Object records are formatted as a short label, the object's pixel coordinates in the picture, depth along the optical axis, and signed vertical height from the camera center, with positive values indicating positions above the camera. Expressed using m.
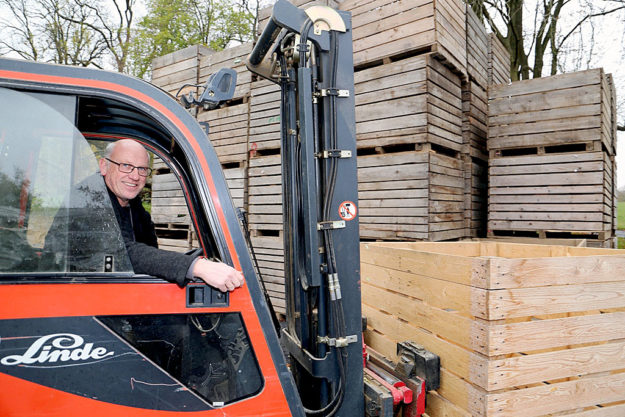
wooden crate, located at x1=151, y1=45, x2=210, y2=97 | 7.02 +2.66
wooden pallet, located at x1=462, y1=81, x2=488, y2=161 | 5.79 +1.49
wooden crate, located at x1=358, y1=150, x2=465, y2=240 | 4.62 +0.29
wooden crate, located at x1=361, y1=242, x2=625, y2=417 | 1.94 -0.56
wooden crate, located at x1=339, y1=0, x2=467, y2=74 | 4.68 +2.31
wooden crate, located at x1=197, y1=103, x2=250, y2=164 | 6.44 +1.42
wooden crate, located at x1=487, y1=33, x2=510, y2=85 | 6.72 +2.71
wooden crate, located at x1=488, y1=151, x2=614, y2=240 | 5.14 +0.38
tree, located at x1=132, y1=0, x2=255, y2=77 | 15.59 +7.49
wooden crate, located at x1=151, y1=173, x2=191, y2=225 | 5.02 +0.26
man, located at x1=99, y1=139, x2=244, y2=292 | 1.46 -0.05
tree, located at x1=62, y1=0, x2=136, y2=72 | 15.65 +7.20
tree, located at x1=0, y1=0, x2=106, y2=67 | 15.16 +6.92
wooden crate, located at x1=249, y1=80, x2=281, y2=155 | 5.89 +1.52
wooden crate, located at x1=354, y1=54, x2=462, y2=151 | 4.68 +1.40
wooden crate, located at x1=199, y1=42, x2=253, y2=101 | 6.32 +2.49
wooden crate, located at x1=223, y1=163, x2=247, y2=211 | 6.35 +0.55
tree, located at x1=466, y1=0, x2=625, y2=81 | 12.24 +6.04
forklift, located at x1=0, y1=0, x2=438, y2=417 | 1.32 -0.21
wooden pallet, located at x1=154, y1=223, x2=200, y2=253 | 5.89 -0.26
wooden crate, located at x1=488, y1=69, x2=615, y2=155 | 5.16 +1.47
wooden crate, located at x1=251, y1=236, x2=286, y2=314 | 5.87 -0.66
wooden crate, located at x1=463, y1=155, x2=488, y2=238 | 5.69 +0.38
